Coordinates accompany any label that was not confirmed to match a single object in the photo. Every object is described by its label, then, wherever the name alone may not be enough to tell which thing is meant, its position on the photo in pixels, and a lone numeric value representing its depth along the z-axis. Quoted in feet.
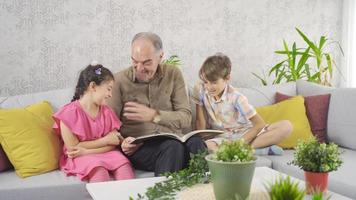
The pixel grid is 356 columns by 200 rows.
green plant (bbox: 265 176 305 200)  3.83
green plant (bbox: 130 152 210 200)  5.26
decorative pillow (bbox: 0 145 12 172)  7.72
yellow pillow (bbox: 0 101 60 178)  7.61
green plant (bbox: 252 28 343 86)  11.90
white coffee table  5.34
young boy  9.08
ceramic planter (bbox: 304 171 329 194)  5.30
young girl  7.63
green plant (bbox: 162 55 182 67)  11.32
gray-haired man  8.36
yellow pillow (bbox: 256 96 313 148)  9.58
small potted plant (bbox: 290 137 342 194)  5.29
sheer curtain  13.58
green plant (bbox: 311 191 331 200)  3.52
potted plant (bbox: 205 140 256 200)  4.58
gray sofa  7.05
